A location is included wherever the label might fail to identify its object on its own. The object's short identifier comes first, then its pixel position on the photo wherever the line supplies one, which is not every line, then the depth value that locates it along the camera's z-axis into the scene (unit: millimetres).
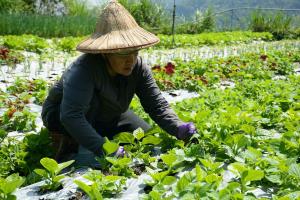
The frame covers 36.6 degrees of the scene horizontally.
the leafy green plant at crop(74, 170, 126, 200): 2011
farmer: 2648
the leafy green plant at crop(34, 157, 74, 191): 2238
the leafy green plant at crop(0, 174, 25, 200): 1989
